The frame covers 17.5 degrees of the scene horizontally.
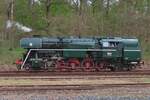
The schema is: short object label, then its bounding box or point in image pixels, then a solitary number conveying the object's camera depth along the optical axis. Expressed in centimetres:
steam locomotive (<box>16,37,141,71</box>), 2992
